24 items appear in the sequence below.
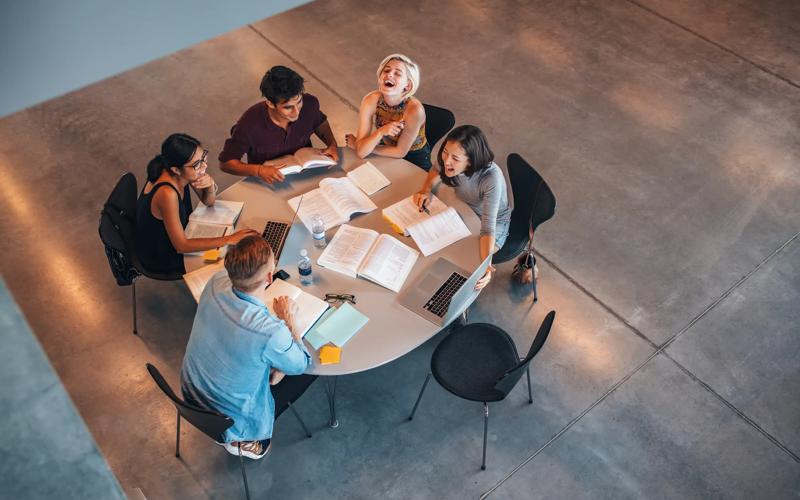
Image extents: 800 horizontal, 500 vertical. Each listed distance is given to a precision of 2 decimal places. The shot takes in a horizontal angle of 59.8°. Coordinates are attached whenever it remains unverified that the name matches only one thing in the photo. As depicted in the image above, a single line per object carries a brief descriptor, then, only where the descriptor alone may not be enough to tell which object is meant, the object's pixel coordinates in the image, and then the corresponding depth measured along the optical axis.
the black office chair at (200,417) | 2.95
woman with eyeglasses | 3.56
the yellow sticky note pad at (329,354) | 3.22
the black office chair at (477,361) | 3.51
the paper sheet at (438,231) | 3.72
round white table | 3.28
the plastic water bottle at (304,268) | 3.51
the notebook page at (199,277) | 3.45
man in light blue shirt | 2.89
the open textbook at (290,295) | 3.35
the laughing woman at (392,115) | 4.09
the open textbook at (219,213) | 3.78
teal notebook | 3.30
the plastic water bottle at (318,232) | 3.66
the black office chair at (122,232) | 3.67
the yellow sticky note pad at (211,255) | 3.59
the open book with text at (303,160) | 4.00
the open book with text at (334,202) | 3.83
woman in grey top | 3.64
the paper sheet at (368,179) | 4.01
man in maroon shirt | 3.81
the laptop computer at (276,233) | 3.68
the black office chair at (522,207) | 4.01
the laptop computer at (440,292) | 3.31
